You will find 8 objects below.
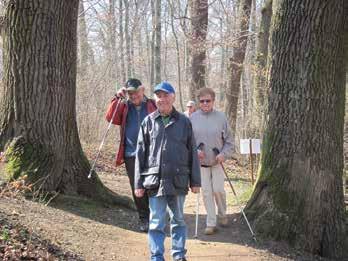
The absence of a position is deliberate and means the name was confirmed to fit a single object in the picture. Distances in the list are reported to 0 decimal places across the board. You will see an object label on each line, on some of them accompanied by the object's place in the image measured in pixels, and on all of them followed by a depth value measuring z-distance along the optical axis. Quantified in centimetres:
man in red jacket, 674
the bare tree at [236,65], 1786
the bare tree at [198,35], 1888
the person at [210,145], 673
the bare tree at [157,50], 2145
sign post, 1031
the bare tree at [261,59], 1398
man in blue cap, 511
